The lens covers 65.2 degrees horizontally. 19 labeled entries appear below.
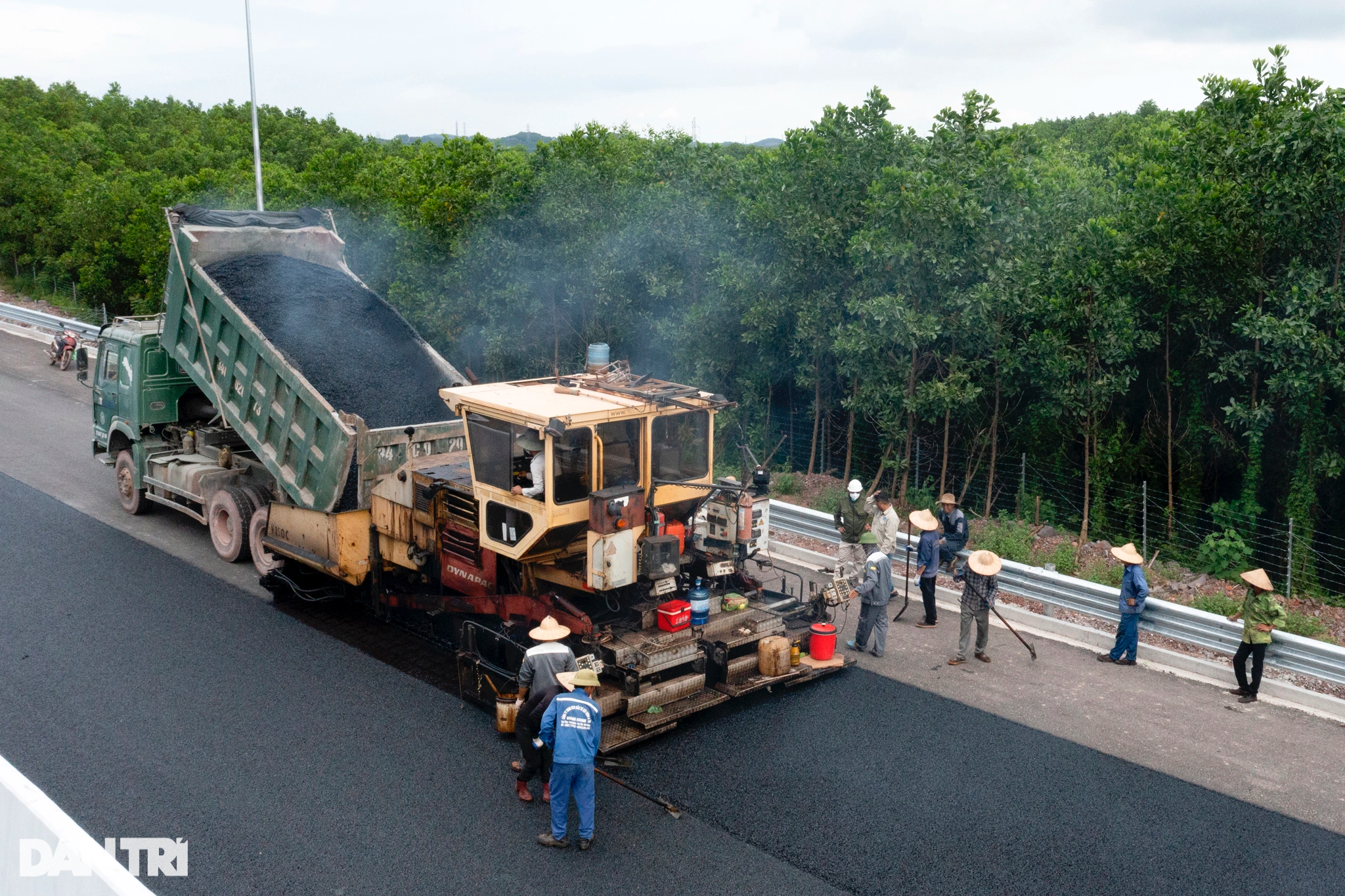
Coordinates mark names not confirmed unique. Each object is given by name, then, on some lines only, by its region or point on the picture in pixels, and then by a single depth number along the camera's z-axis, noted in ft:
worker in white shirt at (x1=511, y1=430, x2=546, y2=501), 25.98
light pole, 61.21
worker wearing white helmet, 35.42
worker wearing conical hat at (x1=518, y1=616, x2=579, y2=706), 22.72
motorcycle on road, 69.46
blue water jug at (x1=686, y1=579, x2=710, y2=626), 27.86
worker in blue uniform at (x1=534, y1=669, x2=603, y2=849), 20.79
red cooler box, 27.09
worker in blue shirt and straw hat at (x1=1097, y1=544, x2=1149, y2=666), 30.19
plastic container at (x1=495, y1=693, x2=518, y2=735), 25.25
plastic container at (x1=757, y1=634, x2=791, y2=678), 28.12
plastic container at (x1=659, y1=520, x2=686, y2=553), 28.25
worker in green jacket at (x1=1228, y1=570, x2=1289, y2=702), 27.81
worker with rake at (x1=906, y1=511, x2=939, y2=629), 33.73
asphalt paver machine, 25.88
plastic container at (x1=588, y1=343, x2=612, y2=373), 29.35
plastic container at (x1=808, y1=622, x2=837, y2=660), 29.55
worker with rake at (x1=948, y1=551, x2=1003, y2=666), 30.58
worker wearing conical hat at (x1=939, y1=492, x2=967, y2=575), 36.01
